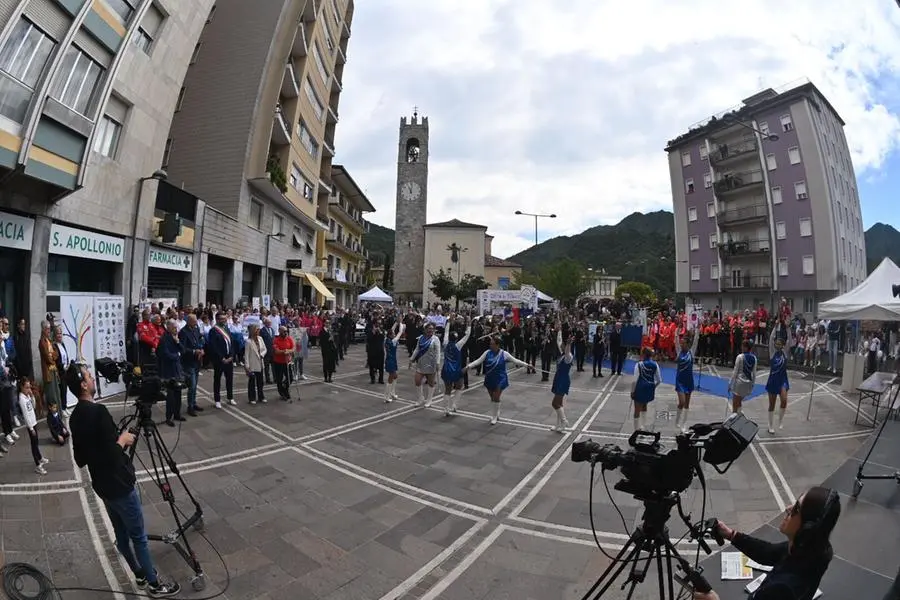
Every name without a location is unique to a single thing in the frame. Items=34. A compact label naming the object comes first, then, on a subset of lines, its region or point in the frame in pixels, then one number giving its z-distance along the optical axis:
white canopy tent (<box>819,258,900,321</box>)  10.25
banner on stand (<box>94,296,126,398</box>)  9.82
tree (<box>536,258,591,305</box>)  51.00
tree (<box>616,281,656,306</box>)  68.31
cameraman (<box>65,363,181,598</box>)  3.47
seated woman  2.21
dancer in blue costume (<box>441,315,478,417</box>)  10.20
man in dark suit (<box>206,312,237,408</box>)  9.60
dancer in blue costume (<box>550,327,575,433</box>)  8.98
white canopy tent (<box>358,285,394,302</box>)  27.39
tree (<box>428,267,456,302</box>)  63.81
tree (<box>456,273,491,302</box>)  64.12
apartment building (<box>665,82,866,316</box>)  34.16
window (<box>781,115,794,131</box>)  35.17
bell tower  72.38
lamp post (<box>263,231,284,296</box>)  23.95
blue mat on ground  13.30
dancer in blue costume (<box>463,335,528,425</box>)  9.53
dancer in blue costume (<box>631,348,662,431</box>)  8.71
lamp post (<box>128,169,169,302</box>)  13.11
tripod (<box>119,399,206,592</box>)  3.77
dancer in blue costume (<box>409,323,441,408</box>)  10.65
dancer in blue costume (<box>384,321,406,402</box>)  11.31
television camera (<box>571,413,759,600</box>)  2.59
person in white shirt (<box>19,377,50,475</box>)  5.94
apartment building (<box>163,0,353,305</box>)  20.27
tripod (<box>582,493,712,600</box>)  2.61
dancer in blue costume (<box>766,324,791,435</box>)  8.91
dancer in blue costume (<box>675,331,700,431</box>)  9.23
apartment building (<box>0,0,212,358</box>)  8.96
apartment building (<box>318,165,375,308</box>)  39.81
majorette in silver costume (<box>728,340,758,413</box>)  8.97
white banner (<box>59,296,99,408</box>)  8.87
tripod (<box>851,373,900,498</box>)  5.61
